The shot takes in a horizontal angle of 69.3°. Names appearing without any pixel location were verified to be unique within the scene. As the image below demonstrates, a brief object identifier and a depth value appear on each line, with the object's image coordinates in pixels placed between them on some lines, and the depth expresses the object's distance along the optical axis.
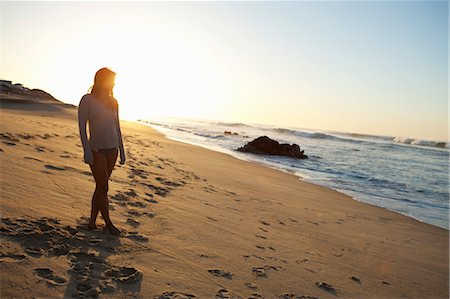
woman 3.92
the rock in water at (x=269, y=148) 22.36
